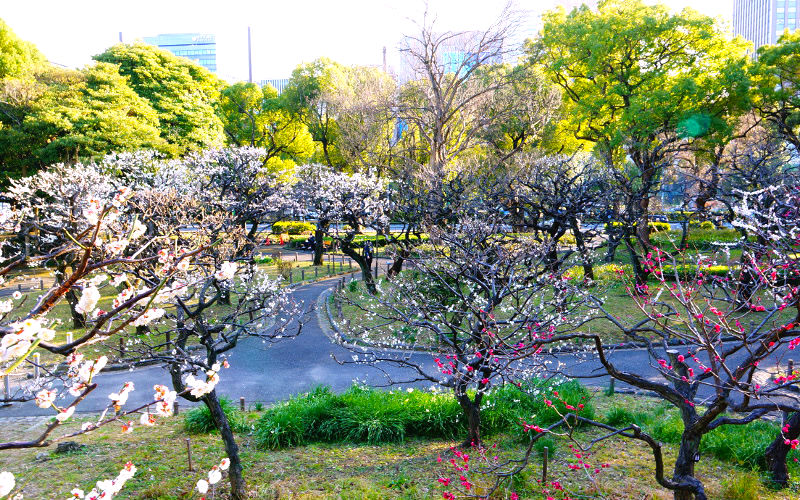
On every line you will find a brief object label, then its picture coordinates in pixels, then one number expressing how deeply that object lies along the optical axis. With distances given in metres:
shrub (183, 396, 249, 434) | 8.79
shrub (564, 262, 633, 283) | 17.33
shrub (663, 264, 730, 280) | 16.32
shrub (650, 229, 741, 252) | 21.05
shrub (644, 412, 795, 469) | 6.95
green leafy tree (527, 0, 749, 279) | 17.59
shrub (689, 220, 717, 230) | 29.94
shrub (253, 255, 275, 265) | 25.78
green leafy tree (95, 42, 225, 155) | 27.62
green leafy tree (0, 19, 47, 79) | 25.70
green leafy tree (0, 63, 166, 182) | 23.42
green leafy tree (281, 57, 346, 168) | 31.53
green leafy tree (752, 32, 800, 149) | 17.44
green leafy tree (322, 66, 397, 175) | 26.93
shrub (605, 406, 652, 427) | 8.07
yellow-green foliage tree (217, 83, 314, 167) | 33.28
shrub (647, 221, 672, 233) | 30.81
